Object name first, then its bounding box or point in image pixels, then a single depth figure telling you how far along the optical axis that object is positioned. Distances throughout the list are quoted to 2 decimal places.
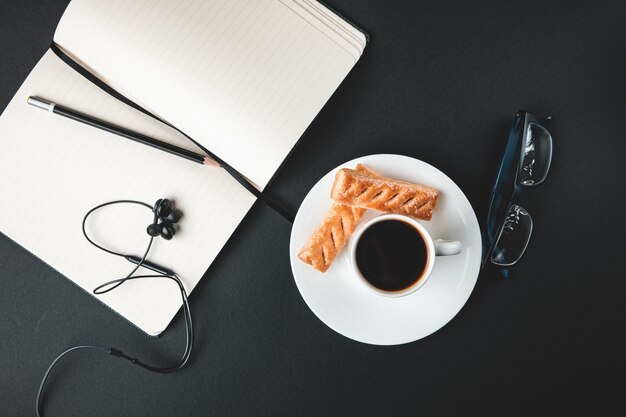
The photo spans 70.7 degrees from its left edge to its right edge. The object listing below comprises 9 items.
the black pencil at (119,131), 0.90
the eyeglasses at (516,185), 0.94
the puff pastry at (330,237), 0.83
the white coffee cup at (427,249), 0.78
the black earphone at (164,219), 0.89
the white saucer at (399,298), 0.86
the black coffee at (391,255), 0.82
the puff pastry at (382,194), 0.80
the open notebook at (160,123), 0.86
